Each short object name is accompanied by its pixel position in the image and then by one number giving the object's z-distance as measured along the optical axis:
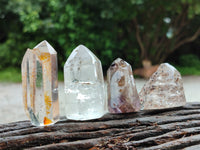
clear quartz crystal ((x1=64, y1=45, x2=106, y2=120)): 0.22
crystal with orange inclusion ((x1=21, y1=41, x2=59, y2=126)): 0.21
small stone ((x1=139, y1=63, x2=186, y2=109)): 0.25
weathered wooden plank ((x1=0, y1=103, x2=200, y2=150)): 0.21
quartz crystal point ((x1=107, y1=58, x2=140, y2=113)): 0.23
